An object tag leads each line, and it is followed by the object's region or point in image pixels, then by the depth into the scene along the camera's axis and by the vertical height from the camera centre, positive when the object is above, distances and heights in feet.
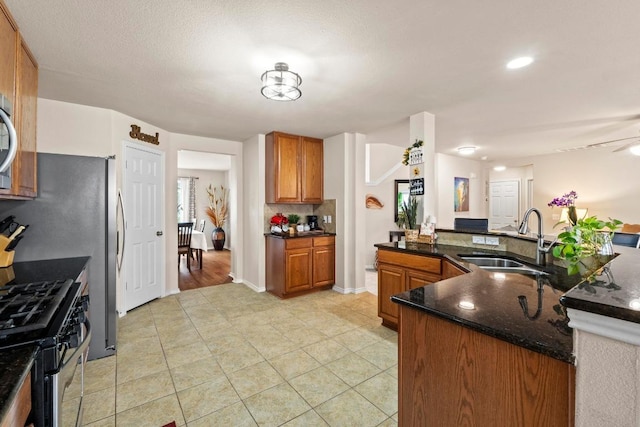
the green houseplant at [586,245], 4.58 -0.60
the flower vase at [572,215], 6.96 -0.11
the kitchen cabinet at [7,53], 5.01 +2.95
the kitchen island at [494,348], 2.66 -1.55
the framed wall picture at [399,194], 19.81 +1.17
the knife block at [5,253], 6.24 -0.99
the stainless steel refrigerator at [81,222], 7.06 -0.30
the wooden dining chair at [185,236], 17.28 -1.61
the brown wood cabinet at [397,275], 8.45 -2.05
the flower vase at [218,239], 25.63 -2.59
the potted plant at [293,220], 14.02 -0.48
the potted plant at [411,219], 10.61 -0.32
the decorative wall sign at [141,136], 11.34 +3.13
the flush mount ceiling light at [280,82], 7.02 +3.25
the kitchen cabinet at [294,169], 13.71 +2.12
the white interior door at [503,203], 22.73 +0.63
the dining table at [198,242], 19.05 -2.24
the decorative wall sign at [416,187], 10.47 +0.91
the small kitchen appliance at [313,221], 15.50 -0.59
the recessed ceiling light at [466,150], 17.44 +3.81
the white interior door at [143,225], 11.32 -0.62
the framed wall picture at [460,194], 20.99 +1.24
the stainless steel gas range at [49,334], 3.43 -1.66
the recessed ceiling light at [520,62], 6.83 +3.71
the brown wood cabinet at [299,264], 12.98 -2.61
